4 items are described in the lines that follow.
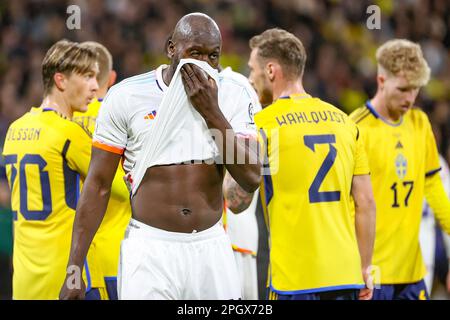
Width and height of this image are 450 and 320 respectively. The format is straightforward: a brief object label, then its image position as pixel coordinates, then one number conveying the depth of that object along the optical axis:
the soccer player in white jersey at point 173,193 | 7.41
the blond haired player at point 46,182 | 10.16
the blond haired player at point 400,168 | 11.39
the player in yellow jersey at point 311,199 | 9.71
